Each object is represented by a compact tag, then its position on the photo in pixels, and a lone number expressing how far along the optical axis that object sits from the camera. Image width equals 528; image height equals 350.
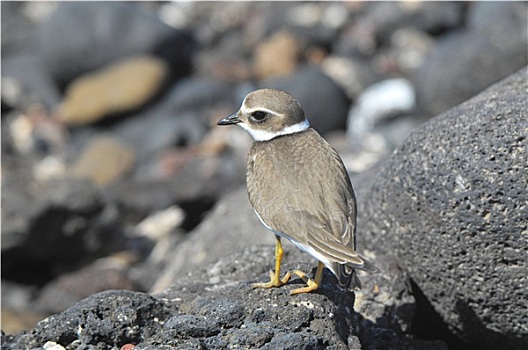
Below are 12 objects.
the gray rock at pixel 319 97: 19.92
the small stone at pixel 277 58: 22.86
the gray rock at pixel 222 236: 9.13
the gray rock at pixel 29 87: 22.64
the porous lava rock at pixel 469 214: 6.30
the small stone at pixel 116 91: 21.25
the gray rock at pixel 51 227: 13.28
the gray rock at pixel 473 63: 17.61
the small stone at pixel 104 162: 18.98
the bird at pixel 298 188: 6.00
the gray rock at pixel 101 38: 22.45
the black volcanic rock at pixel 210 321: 5.48
